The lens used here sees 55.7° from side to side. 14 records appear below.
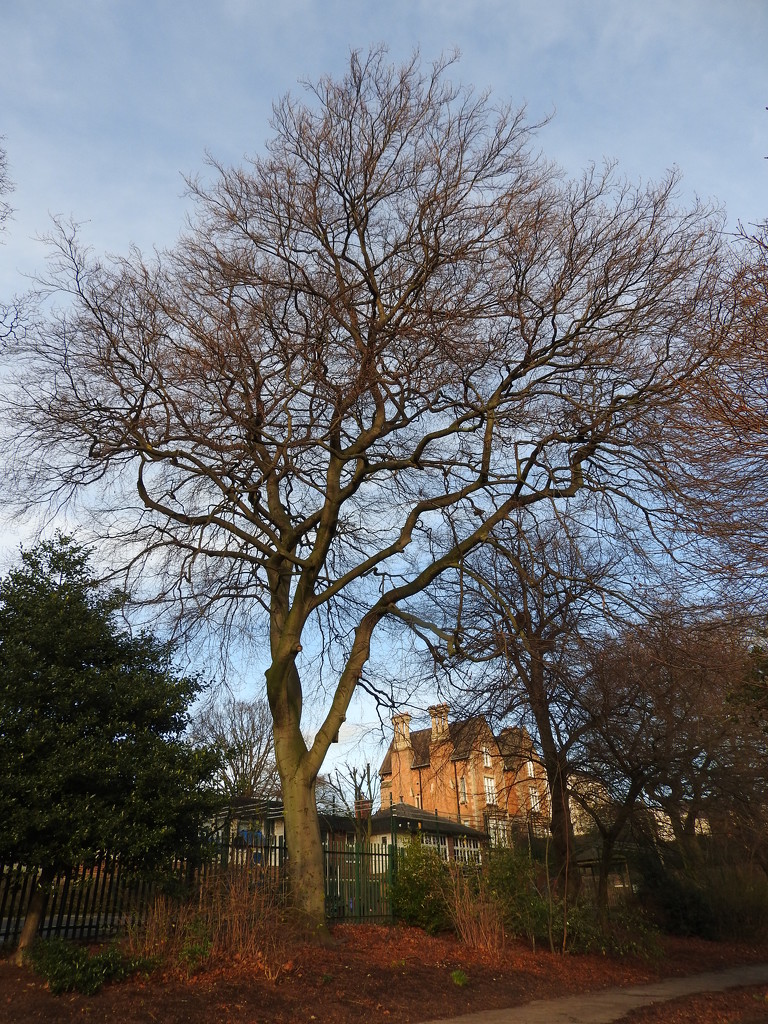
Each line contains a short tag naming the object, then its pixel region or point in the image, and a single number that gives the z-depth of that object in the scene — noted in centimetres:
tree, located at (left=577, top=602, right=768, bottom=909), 983
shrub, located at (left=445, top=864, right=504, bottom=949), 1170
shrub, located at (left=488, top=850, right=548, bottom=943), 1279
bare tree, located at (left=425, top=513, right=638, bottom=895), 1087
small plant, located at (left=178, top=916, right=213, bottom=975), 821
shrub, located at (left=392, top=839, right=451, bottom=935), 1314
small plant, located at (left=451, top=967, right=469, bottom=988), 944
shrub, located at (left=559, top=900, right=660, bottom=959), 1310
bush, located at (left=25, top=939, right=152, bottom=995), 729
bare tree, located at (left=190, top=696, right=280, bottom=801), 3434
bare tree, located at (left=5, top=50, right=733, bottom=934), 1080
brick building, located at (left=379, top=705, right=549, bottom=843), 1545
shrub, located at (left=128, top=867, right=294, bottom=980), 840
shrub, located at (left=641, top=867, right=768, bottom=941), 2014
